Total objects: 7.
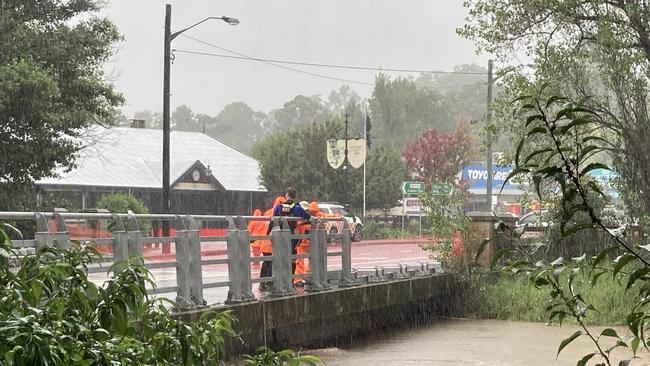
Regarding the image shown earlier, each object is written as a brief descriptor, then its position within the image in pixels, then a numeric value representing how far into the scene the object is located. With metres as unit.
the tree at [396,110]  112.88
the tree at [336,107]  191.57
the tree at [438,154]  76.31
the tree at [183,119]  154.88
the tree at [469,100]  151.50
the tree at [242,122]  173.38
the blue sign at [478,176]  86.06
